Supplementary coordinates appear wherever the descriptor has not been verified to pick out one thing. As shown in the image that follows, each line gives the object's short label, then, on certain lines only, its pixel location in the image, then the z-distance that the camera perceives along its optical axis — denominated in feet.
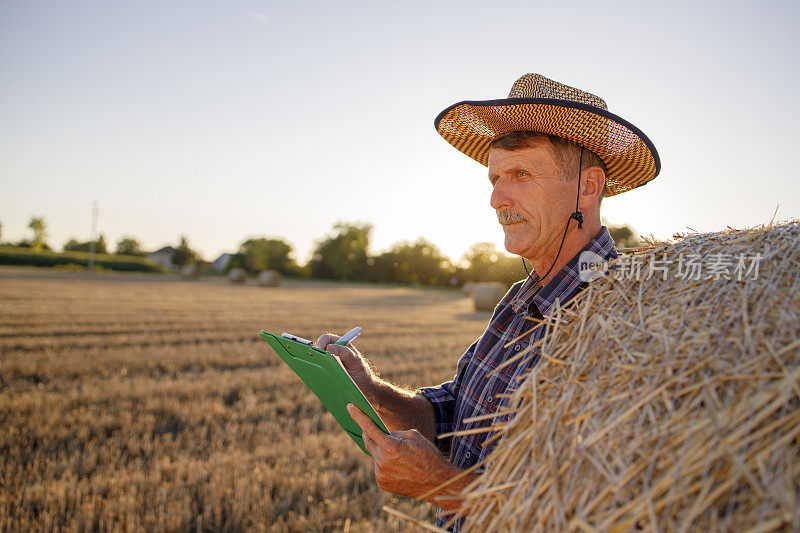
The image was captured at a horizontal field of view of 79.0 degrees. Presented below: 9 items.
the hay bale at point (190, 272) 125.26
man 6.34
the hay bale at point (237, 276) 117.08
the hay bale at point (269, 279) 111.34
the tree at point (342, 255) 198.00
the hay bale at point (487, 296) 73.92
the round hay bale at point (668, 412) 2.89
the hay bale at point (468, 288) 122.51
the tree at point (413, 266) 182.50
